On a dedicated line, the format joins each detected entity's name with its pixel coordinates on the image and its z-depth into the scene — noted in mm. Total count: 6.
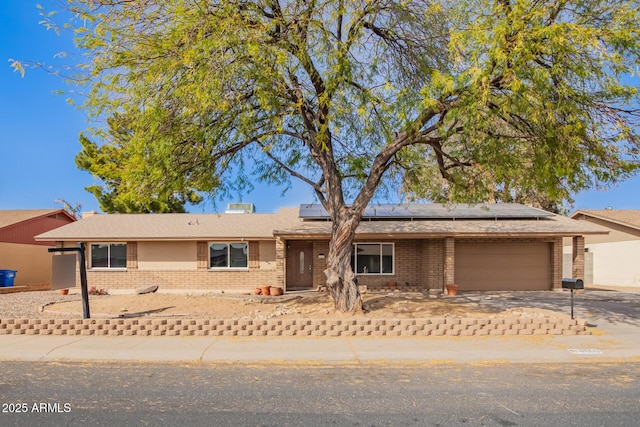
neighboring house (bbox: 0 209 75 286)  24531
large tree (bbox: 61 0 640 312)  9188
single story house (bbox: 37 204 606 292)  19125
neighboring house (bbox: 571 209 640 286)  24125
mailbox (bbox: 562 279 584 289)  10805
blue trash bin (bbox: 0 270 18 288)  21577
